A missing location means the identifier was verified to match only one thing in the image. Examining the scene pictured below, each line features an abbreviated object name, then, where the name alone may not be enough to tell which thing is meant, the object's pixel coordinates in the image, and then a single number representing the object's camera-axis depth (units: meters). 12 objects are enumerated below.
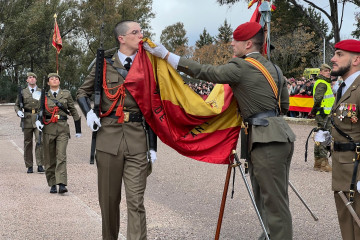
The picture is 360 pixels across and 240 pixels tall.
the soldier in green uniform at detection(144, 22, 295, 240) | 4.59
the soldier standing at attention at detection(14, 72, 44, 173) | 11.23
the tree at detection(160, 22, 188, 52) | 77.44
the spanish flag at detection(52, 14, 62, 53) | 13.06
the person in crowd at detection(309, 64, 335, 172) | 9.94
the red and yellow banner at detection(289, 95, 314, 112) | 22.07
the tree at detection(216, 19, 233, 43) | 80.69
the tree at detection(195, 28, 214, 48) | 90.44
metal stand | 4.95
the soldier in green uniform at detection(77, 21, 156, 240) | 4.74
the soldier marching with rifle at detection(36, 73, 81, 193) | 8.40
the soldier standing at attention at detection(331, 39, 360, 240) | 4.13
